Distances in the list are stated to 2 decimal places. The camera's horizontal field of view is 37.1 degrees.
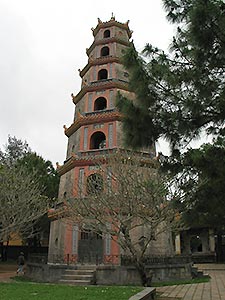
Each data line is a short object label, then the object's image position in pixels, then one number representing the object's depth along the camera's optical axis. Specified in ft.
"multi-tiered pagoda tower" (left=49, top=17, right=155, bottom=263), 52.01
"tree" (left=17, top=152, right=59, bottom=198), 87.77
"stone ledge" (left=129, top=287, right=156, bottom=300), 23.44
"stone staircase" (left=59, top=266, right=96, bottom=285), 42.52
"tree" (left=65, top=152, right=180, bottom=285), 36.52
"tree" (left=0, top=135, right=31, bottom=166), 94.58
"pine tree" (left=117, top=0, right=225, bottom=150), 20.38
